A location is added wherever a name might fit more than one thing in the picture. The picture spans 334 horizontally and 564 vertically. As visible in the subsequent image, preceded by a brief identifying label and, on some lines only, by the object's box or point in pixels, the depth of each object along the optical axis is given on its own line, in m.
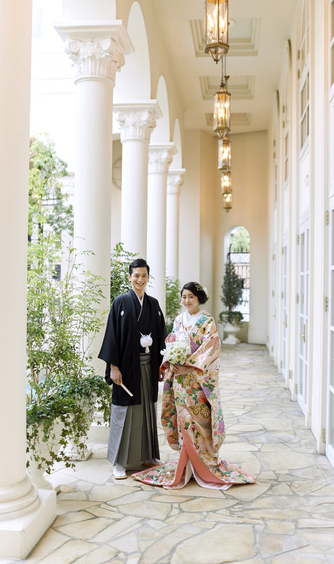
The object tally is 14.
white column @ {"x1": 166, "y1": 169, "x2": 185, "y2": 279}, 13.17
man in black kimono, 5.00
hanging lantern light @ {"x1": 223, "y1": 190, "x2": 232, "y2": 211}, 13.25
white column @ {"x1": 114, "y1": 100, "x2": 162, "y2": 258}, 8.05
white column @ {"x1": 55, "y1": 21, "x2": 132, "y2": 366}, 5.59
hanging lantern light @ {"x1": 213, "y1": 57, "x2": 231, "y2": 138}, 6.86
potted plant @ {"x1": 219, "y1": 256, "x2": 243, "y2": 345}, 16.45
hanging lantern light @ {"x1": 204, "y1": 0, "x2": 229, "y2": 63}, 4.41
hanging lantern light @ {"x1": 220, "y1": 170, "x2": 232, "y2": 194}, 11.30
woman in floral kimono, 4.77
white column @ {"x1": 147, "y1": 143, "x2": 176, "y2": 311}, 10.25
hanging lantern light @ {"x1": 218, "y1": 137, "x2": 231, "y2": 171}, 8.27
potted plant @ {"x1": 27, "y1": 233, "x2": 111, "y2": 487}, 4.20
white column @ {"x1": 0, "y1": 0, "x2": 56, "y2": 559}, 3.41
